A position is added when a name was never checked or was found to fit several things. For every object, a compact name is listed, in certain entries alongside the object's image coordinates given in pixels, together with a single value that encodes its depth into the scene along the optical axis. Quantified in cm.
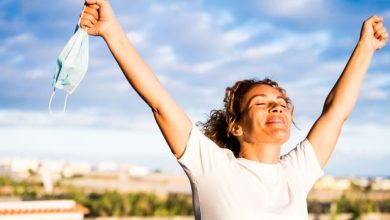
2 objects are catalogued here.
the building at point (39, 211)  1311
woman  284
